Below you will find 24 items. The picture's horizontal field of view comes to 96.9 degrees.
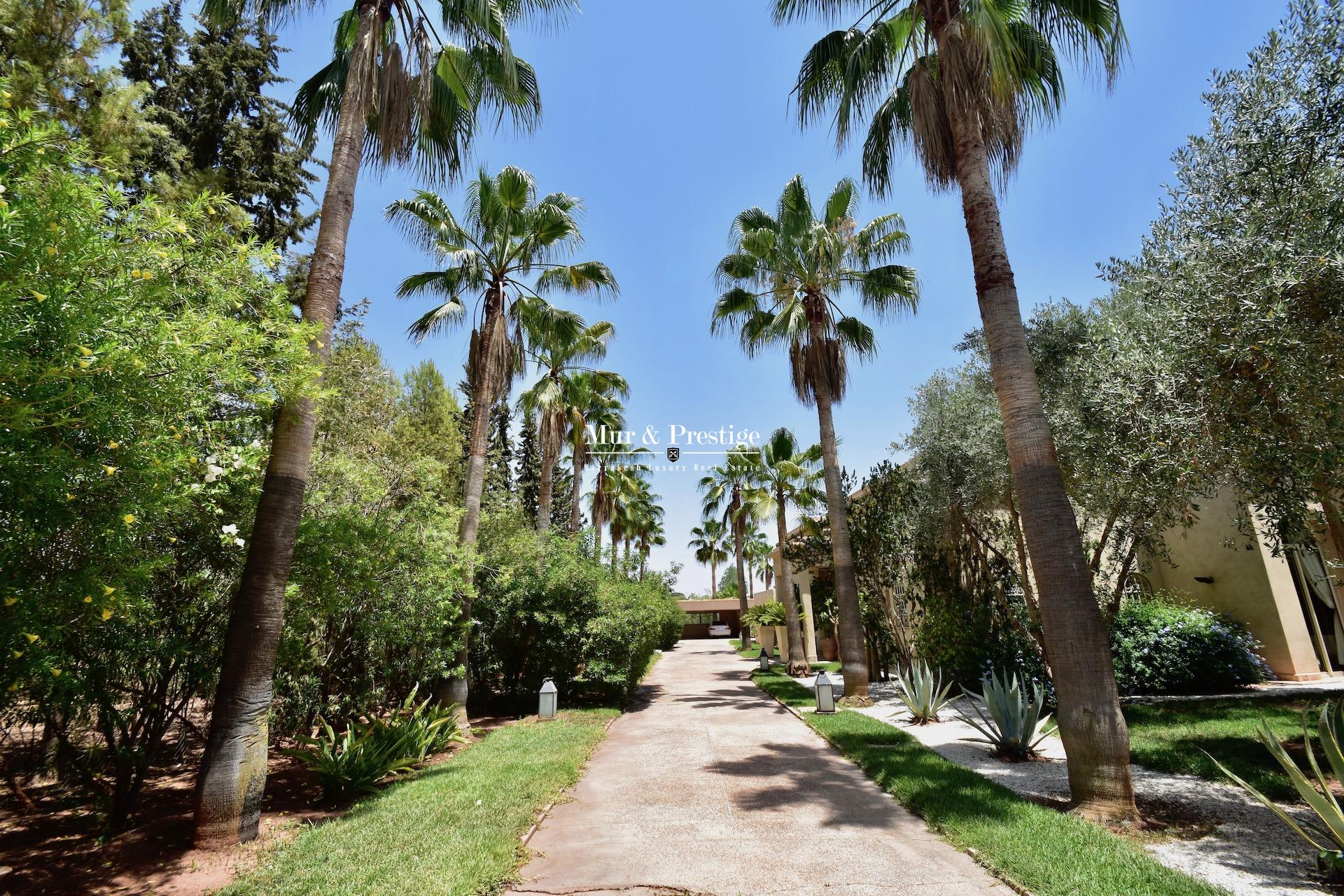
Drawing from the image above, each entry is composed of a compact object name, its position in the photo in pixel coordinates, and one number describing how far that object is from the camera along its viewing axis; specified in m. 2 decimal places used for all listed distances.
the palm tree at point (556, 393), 17.39
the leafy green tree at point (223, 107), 13.92
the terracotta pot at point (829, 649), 26.31
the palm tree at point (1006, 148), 5.64
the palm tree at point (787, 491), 19.78
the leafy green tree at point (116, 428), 2.88
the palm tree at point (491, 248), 12.03
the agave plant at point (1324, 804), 4.00
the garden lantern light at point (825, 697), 11.67
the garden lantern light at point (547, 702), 11.48
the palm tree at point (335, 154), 5.04
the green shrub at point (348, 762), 6.59
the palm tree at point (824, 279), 14.44
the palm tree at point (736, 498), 30.36
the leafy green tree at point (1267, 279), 5.43
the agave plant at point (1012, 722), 8.01
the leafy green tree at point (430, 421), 19.59
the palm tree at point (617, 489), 29.91
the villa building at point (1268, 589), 12.65
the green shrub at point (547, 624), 12.24
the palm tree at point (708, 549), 53.19
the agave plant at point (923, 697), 10.64
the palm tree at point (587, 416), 20.22
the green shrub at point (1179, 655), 11.91
